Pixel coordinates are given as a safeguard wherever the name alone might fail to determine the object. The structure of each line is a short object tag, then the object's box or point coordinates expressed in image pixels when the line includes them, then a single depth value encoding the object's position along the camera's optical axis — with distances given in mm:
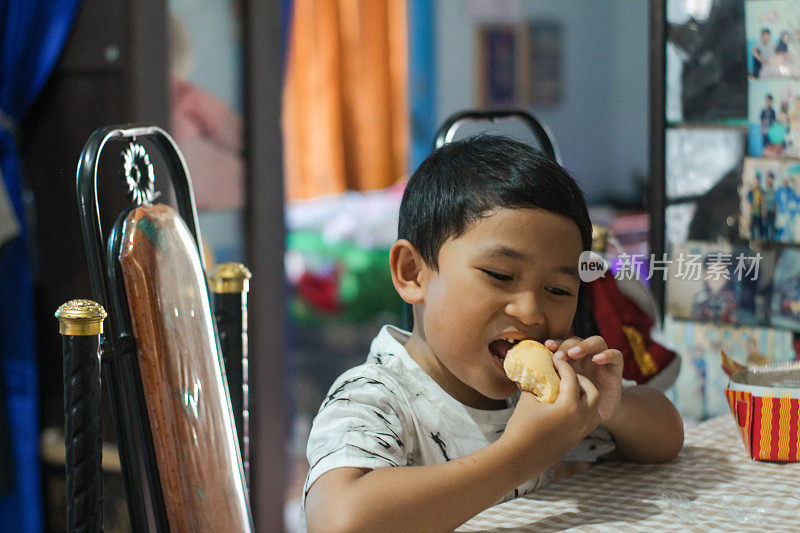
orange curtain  3821
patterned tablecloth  1645
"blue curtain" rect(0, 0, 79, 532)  2563
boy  1611
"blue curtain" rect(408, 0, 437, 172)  4595
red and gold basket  1790
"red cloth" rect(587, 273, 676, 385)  1936
